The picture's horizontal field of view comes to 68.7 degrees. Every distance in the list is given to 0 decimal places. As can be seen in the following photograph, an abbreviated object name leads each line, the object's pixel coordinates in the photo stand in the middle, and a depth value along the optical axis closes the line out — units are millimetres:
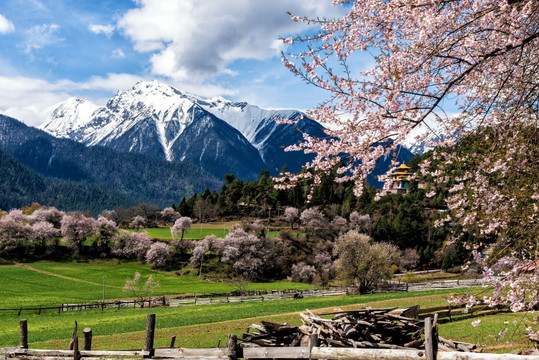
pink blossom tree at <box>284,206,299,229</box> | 117638
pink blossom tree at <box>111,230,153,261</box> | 93125
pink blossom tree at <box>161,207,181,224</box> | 132962
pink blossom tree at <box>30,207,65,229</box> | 98250
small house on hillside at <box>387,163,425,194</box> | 134875
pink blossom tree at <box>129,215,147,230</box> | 124188
